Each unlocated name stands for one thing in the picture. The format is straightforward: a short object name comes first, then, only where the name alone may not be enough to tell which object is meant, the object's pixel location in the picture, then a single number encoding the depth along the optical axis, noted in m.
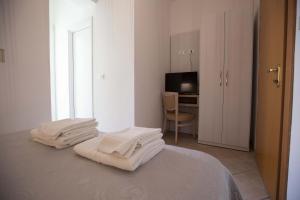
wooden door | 1.31
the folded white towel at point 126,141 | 0.75
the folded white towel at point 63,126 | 1.02
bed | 0.57
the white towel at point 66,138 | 1.00
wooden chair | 2.87
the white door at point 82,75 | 3.33
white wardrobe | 2.50
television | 3.15
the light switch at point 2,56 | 1.59
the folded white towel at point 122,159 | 0.71
